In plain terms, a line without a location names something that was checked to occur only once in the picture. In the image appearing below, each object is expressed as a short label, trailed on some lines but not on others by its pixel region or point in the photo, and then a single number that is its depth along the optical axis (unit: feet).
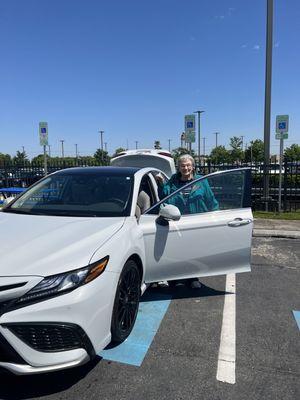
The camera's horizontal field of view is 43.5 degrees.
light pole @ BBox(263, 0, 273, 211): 36.27
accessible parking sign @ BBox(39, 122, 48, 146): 34.76
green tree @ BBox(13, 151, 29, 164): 203.73
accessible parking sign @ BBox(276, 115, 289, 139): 35.68
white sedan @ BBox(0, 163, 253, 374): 8.05
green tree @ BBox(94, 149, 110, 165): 186.35
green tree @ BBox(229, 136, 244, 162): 161.02
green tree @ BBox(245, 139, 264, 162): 143.73
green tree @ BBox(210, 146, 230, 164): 162.61
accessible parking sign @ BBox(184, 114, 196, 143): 37.78
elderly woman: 13.79
